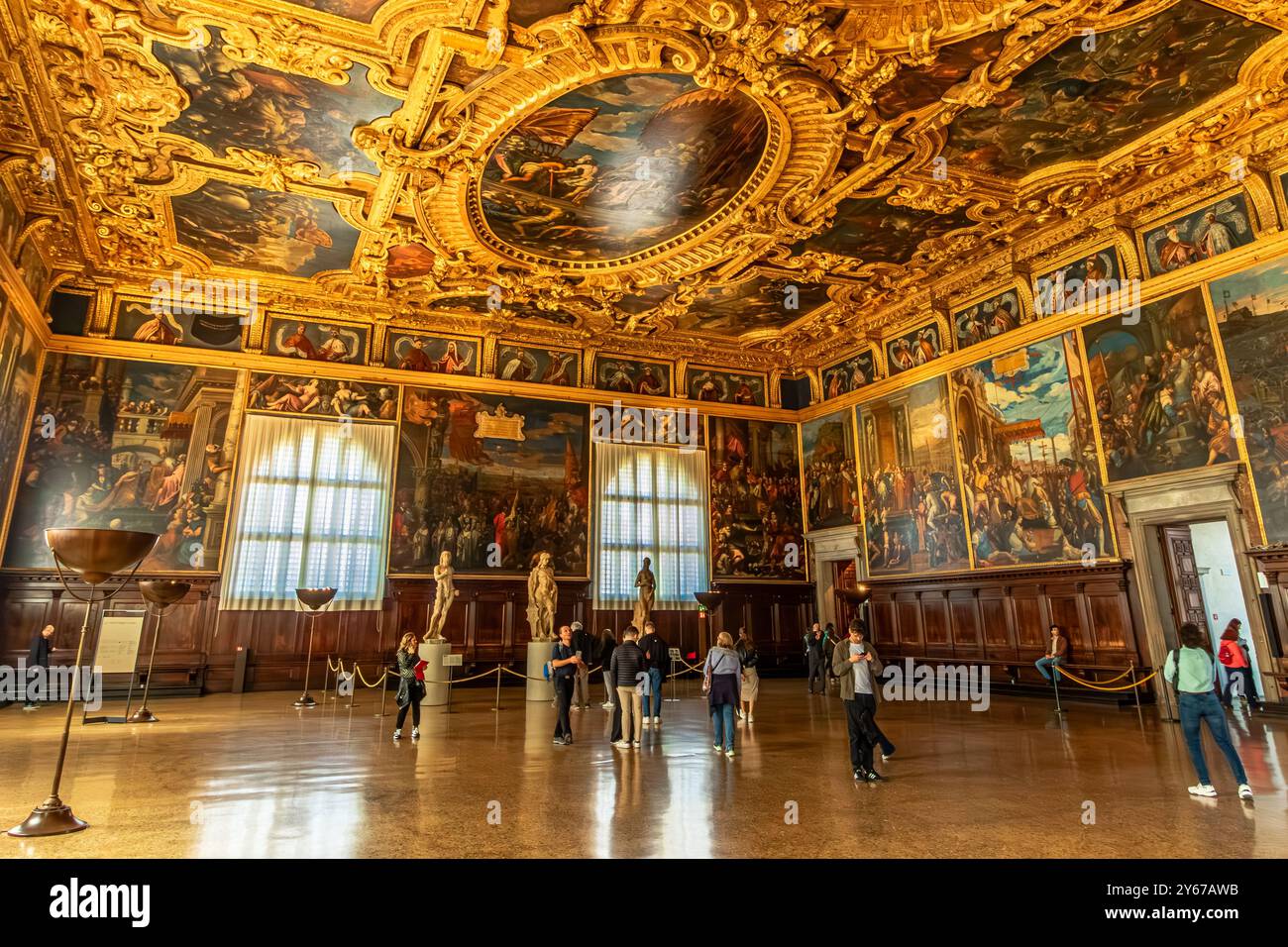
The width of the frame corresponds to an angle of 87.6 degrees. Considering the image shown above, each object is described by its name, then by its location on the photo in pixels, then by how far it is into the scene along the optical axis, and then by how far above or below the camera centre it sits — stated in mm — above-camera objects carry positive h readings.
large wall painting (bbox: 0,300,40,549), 12820 +4813
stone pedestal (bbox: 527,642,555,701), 14055 -1208
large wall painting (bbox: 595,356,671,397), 20125 +7066
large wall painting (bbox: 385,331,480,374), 18156 +7104
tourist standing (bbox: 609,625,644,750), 8422 -908
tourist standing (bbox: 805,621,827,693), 14391 -862
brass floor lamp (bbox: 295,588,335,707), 14109 +453
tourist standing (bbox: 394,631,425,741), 9016 -886
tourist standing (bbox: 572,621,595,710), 10852 -756
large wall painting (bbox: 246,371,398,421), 16812 +5599
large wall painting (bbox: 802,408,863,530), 19688 +4110
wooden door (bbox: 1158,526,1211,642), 13649 +591
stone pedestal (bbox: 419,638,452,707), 12711 -1021
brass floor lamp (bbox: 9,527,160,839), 4785 +500
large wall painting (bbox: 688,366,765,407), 21047 +7026
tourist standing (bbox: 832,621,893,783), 6543 -887
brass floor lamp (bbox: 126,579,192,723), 10961 +478
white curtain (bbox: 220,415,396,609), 16016 +2613
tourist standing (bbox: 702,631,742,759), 7988 -857
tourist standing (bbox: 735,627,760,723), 10719 -1182
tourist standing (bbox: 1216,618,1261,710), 9898 -909
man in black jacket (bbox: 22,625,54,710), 12844 -527
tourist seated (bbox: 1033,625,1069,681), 12637 -875
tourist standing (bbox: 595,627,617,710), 12242 -577
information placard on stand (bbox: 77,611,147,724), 14508 -413
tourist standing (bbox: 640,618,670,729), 9641 -687
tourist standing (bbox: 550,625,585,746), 8586 -848
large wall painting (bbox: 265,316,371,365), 17203 +7132
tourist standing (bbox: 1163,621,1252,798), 5793 -826
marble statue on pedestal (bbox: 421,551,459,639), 13727 +474
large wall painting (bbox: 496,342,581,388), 19047 +7080
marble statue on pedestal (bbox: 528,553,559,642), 14703 +357
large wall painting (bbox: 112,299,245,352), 16031 +7091
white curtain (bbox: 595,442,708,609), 18984 +2638
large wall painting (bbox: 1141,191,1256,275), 11938 +6681
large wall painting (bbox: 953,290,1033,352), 15523 +6753
